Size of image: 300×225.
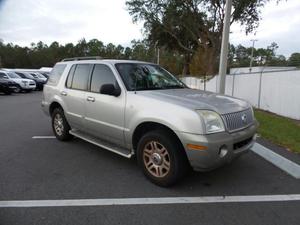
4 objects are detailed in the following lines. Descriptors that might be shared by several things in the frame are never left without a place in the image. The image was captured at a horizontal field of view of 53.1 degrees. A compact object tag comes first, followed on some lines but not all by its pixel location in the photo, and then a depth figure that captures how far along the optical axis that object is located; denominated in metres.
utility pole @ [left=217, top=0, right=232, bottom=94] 10.80
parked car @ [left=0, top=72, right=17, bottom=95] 21.05
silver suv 3.93
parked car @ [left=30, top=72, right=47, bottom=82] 28.80
